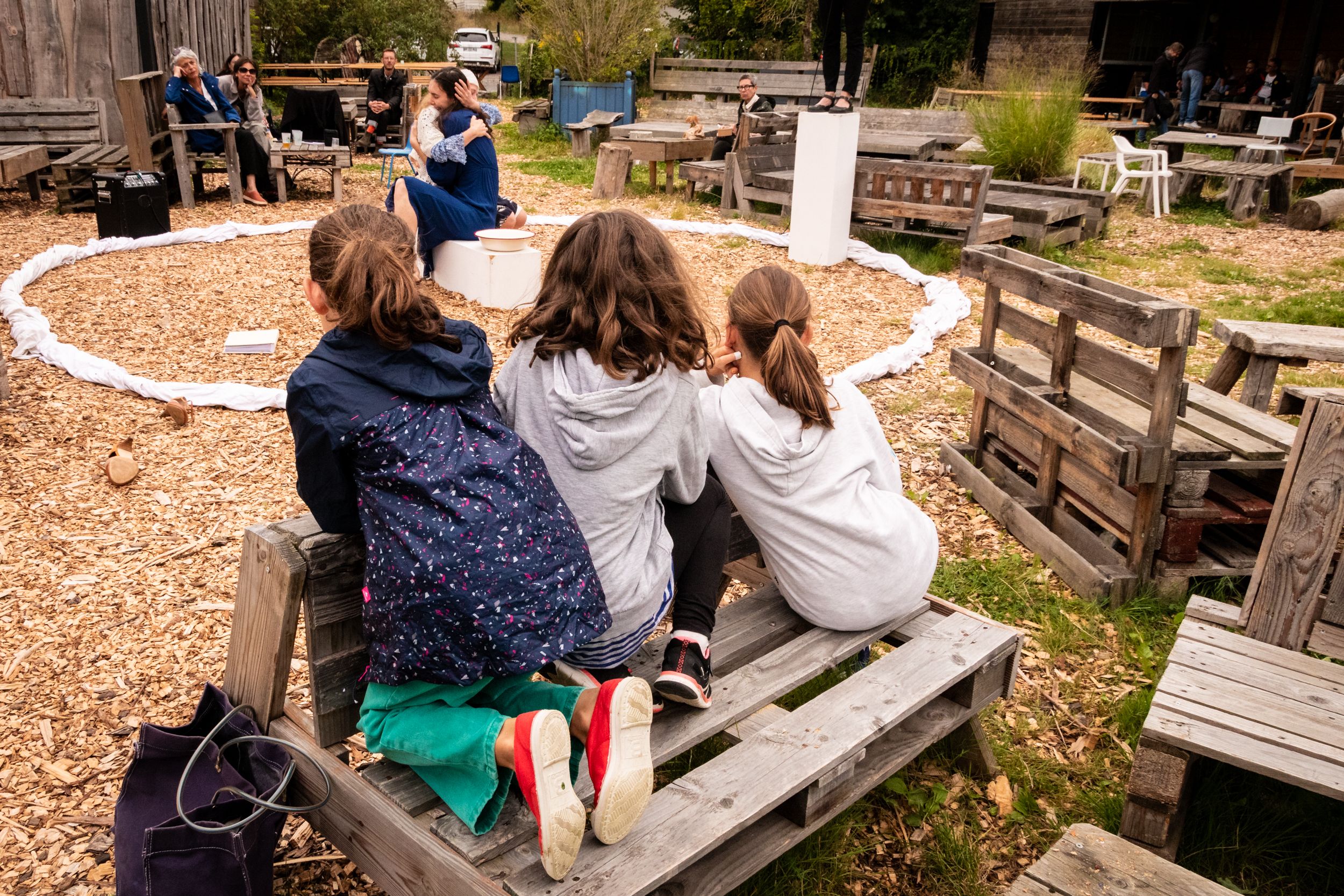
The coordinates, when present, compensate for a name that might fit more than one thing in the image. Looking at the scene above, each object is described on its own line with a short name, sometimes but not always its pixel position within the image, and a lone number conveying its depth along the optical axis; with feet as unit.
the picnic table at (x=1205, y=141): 41.14
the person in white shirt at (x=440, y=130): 22.61
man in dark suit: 46.73
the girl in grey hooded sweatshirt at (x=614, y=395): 6.62
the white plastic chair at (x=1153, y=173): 36.32
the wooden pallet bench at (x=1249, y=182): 36.58
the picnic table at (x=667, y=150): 37.47
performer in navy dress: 22.67
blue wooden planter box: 56.18
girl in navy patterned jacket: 5.56
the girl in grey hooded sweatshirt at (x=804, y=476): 7.84
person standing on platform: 25.91
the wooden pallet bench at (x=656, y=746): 5.55
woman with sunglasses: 34.81
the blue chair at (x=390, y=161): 36.58
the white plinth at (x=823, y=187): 27.04
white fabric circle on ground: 16.28
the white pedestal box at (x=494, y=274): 22.02
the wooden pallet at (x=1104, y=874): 5.87
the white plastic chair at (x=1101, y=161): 36.58
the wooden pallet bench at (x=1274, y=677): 6.84
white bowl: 21.61
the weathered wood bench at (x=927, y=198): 26.58
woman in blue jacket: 32.45
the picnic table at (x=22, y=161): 28.19
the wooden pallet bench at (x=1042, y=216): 28.27
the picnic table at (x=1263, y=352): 12.84
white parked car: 93.81
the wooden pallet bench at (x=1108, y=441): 10.69
